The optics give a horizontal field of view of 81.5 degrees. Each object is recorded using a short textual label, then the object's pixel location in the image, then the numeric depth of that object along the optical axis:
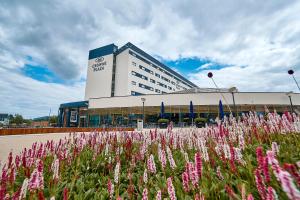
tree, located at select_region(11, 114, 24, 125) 75.19
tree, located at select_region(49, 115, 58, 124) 76.12
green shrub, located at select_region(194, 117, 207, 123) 23.36
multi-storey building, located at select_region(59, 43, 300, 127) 31.67
